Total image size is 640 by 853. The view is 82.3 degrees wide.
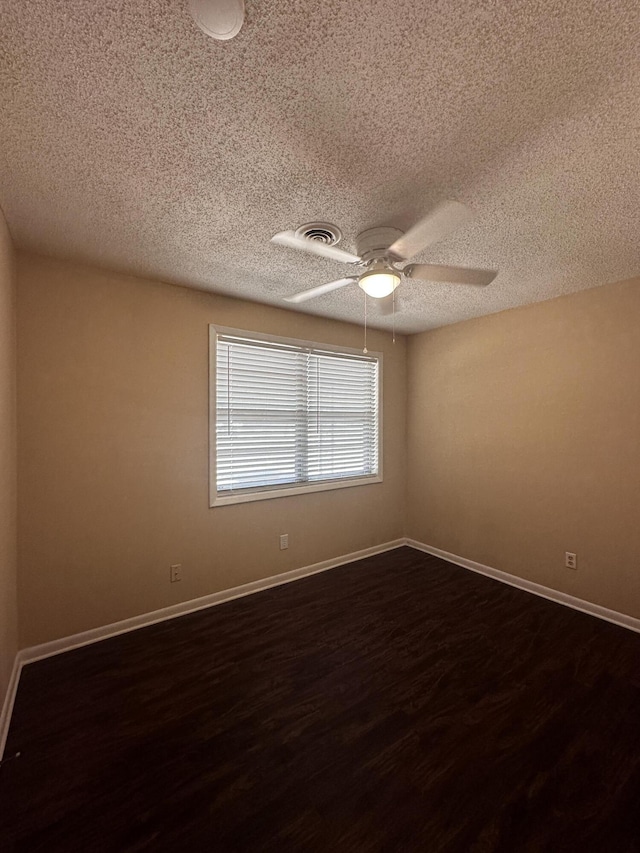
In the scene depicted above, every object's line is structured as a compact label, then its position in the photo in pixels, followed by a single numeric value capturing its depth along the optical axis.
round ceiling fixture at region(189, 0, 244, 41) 0.89
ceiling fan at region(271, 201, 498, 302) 1.63
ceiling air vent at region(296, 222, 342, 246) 1.94
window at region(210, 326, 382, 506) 3.08
